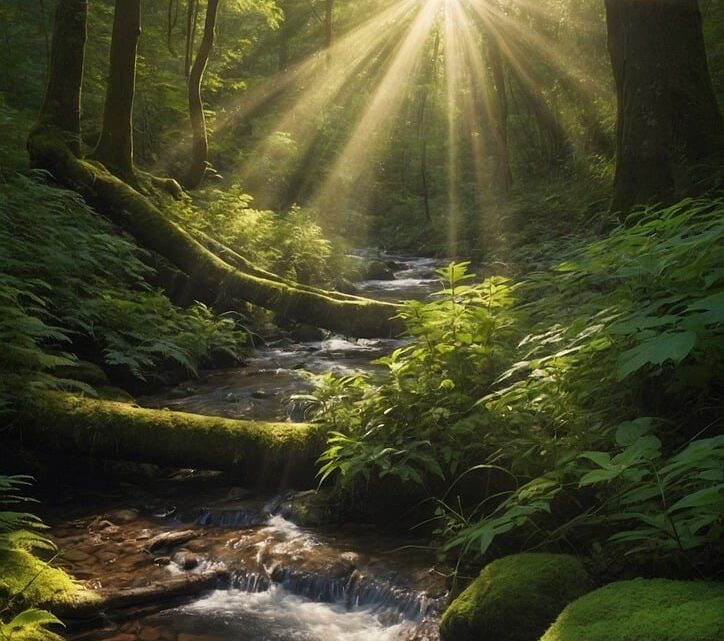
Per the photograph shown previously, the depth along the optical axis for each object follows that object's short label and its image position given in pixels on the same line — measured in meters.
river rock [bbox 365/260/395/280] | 21.66
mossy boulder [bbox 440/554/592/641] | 3.53
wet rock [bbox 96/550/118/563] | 5.29
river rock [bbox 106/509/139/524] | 6.02
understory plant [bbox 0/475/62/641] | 3.59
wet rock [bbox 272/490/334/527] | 5.89
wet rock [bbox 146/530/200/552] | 5.56
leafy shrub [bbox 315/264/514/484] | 5.22
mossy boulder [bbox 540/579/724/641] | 2.33
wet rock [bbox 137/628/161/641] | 4.36
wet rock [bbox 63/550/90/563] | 5.23
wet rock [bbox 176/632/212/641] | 4.40
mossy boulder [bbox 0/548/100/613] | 4.14
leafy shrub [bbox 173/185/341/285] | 16.31
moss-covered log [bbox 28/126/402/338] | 11.40
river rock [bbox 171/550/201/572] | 5.31
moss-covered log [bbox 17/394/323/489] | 6.37
